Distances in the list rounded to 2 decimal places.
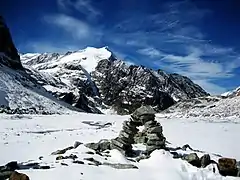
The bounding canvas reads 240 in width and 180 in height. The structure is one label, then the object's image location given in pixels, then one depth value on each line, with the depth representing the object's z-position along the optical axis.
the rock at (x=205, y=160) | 10.77
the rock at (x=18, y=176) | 7.72
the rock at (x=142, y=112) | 13.39
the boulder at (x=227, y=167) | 10.35
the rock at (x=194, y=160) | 10.81
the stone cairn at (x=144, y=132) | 12.00
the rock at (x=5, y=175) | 8.17
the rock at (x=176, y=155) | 11.48
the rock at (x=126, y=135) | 12.35
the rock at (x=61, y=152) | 12.06
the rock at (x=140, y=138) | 14.39
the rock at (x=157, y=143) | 11.93
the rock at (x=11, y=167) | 8.97
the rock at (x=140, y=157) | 11.24
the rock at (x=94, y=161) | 9.99
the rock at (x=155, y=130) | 12.63
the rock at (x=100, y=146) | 12.21
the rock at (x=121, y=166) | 9.81
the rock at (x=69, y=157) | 10.41
